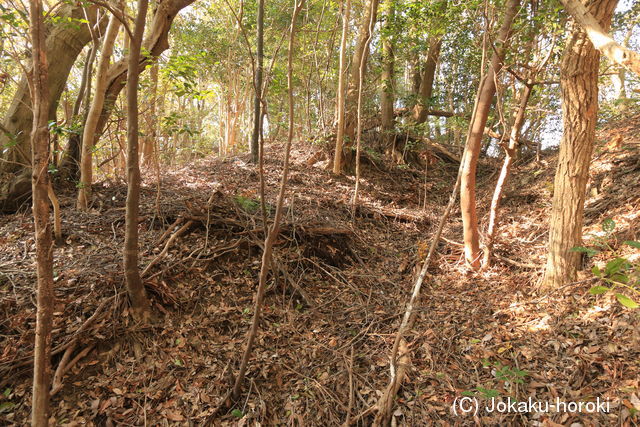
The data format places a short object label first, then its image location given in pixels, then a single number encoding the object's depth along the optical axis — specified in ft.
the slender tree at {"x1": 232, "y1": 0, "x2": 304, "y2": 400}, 9.72
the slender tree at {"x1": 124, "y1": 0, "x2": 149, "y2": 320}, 9.32
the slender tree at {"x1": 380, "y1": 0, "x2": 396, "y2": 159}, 30.48
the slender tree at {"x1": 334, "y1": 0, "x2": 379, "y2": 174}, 30.81
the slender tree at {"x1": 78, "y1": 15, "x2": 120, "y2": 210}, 16.06
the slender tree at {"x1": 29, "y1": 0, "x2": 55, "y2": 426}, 6.89
